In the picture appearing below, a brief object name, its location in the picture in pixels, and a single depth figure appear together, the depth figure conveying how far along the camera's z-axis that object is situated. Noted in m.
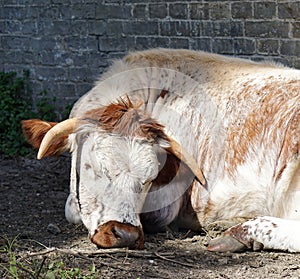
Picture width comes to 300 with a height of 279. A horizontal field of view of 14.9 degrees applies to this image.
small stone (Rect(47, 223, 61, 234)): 7.78
